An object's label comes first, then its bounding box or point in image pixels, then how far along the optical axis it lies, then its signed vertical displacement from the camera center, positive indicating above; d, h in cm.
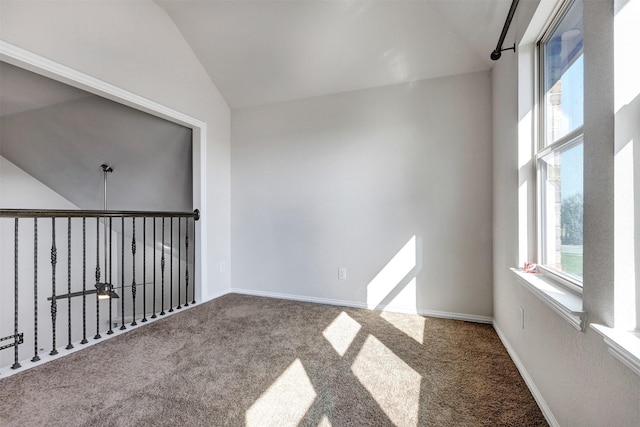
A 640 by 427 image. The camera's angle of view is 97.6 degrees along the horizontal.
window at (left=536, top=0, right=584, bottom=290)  126 +33
